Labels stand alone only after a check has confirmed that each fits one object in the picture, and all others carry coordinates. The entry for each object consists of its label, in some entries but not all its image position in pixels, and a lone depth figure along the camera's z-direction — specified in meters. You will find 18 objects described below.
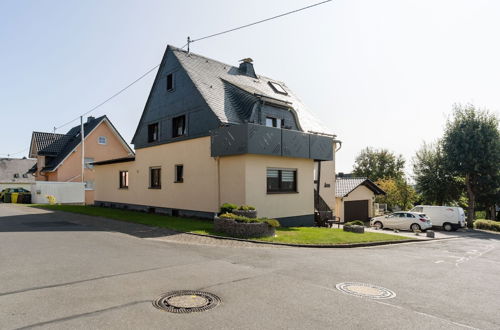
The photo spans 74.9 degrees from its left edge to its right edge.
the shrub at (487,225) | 30.49
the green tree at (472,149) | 32.62
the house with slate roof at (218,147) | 16.34
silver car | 25.88
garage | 28.95
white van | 28.09
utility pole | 32.94
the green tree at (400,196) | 46.01
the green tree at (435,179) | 36.50
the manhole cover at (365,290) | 6.13
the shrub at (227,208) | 14.11
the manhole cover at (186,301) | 5.13
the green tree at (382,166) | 66.19
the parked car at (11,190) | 36.06
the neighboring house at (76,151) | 35.06
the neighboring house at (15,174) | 49.28
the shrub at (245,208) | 14.06
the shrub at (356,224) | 18.05
